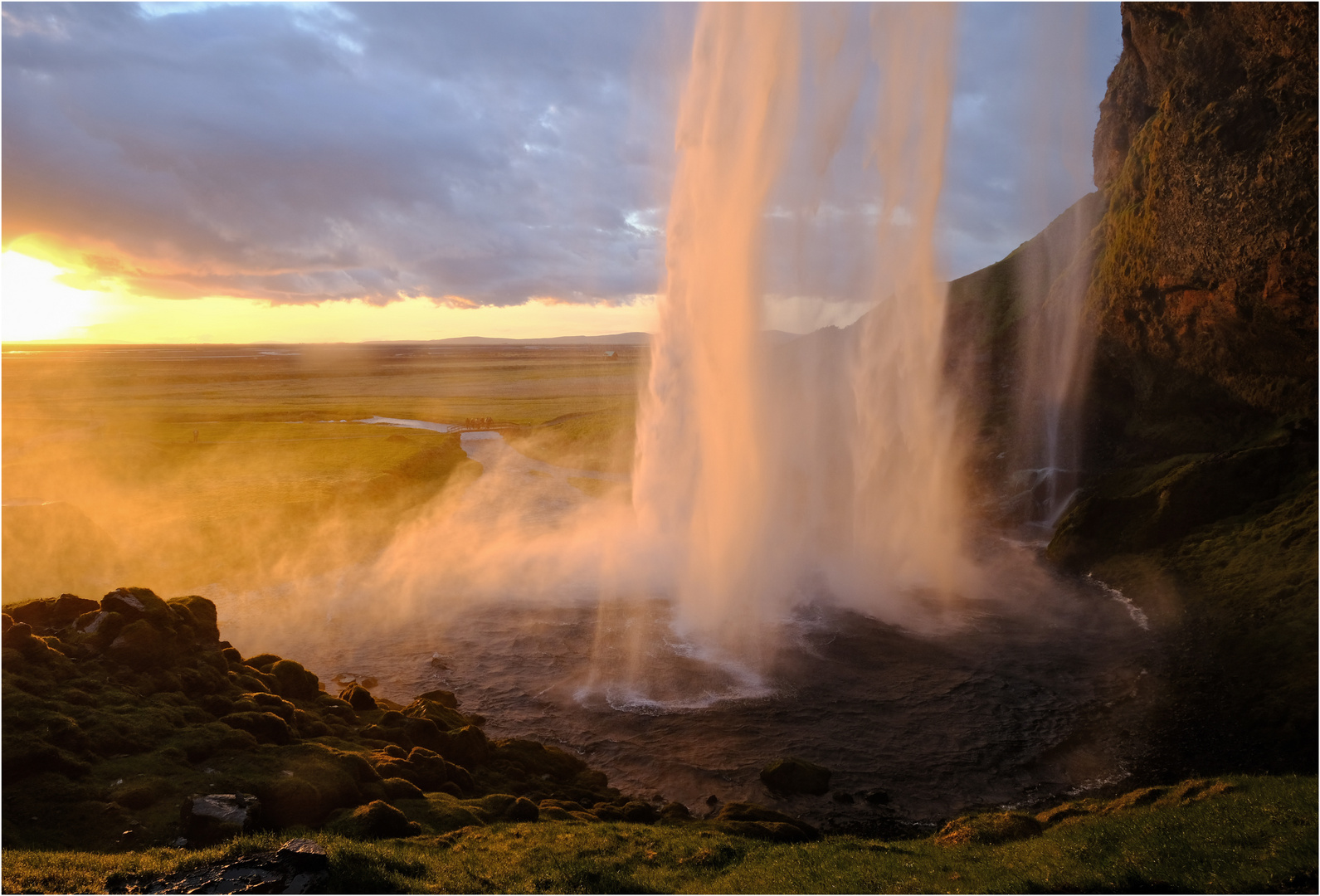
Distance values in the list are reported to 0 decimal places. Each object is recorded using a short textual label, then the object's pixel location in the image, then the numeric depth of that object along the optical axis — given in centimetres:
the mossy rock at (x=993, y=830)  1667
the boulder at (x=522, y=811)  1755
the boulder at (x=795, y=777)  2047
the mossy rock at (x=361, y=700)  2267
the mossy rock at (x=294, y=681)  2236
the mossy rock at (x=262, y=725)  1892
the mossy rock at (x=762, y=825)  1747
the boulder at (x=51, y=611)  2117
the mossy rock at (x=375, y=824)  1532
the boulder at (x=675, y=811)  1891
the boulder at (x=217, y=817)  1430
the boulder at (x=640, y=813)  1852
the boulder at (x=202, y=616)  2256
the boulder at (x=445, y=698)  2478
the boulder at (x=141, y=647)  2028
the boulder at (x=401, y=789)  1762
